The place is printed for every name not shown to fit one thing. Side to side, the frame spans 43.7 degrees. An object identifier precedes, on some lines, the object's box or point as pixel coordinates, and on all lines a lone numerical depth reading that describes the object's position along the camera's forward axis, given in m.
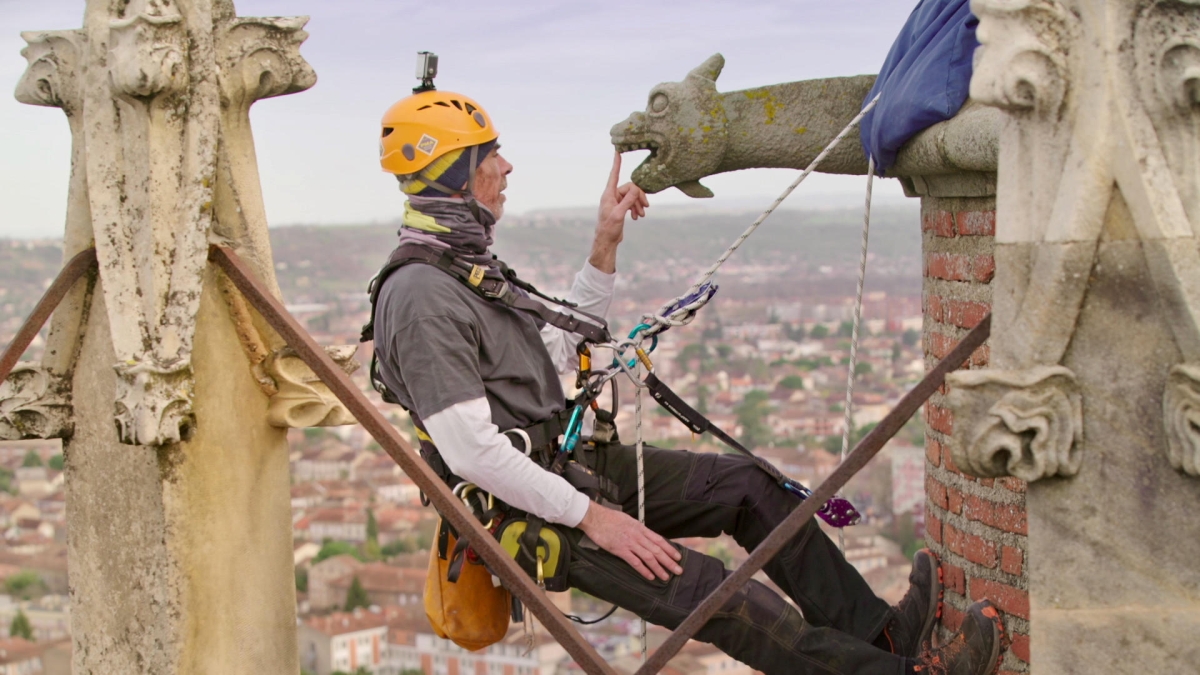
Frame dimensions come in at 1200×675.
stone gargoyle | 5.68
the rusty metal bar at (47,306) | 3.86
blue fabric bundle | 4.62
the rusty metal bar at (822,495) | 3.21
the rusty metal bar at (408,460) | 3.59
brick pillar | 4.89
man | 4.04
